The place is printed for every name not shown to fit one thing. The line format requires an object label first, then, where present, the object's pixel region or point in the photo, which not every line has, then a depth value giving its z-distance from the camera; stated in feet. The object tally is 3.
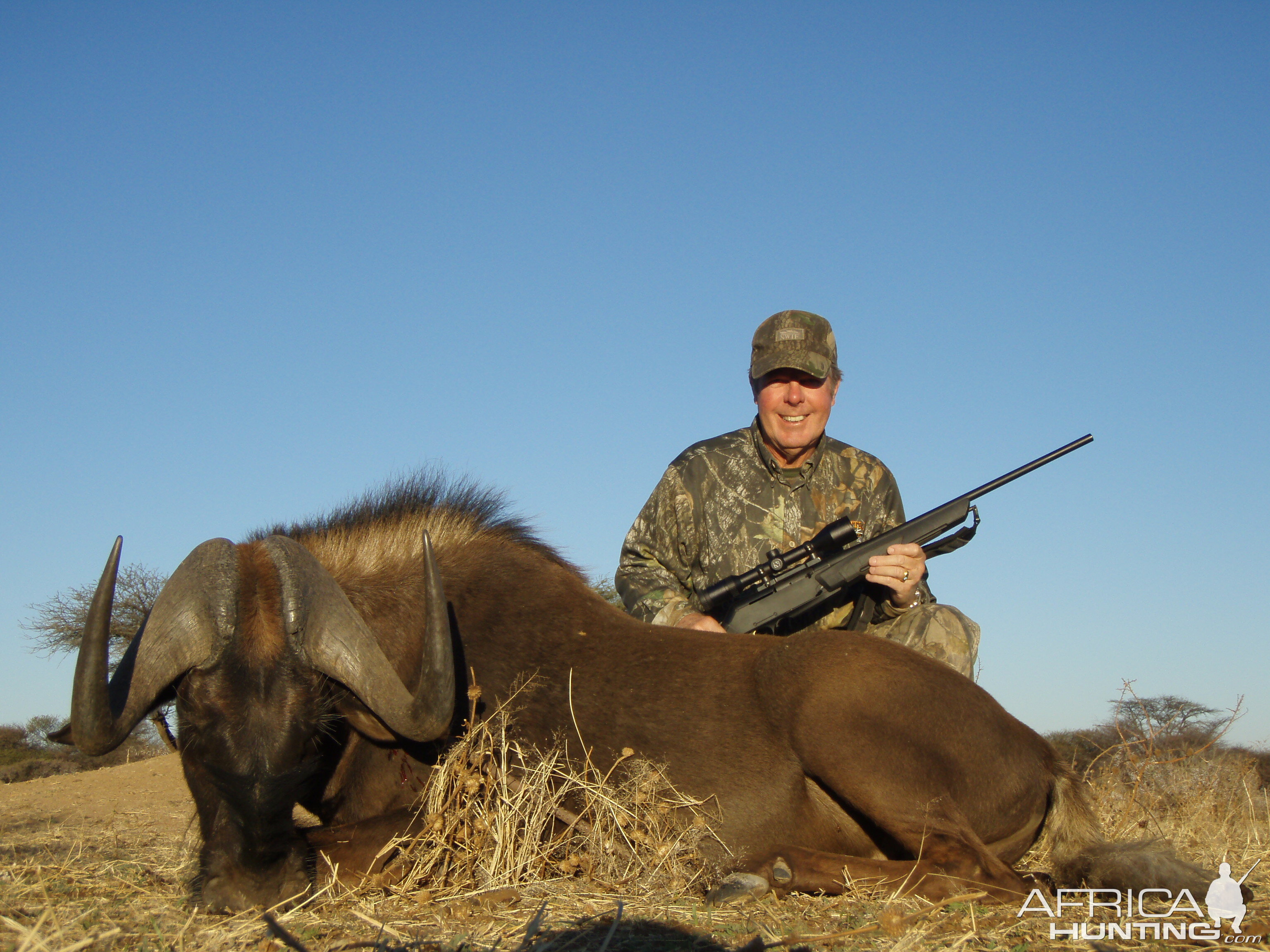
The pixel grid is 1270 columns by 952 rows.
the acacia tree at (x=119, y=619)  49.83
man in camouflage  21.75
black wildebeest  12.04
